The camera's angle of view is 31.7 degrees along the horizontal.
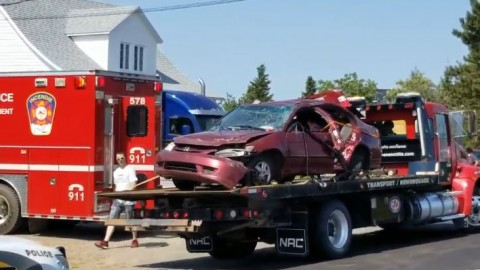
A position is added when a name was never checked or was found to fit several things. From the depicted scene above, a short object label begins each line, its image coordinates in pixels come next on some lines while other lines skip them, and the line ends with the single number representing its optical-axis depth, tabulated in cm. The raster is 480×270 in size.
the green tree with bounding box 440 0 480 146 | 4656
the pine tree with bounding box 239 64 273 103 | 6862
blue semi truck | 2318
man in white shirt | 1495
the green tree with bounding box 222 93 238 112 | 6612
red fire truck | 1599
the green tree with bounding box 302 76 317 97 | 7056
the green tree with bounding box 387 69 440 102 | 6962
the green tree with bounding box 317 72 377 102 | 6775
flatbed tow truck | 1214
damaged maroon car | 1194
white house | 4325
